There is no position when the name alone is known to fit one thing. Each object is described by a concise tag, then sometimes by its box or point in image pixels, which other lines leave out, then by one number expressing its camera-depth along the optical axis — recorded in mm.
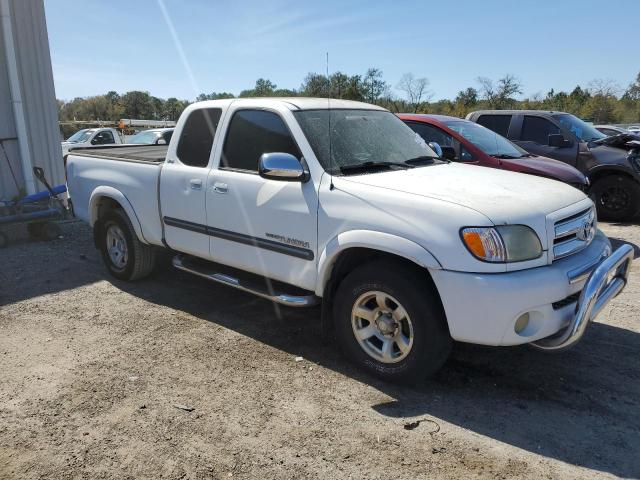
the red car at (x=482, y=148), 7527
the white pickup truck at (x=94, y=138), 17188
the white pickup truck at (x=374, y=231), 3217
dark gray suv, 9312
